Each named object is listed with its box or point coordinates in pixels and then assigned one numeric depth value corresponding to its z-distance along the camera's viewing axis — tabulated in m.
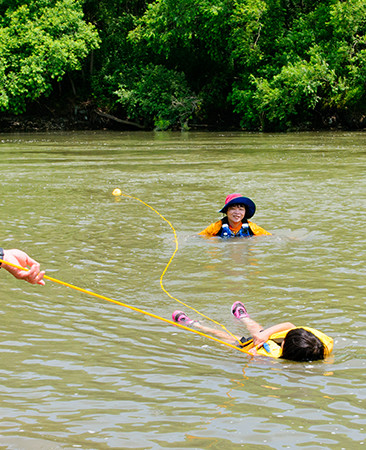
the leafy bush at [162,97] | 36.53
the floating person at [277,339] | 5.25
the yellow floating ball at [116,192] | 13.82
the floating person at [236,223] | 9.87
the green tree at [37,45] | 35.03
